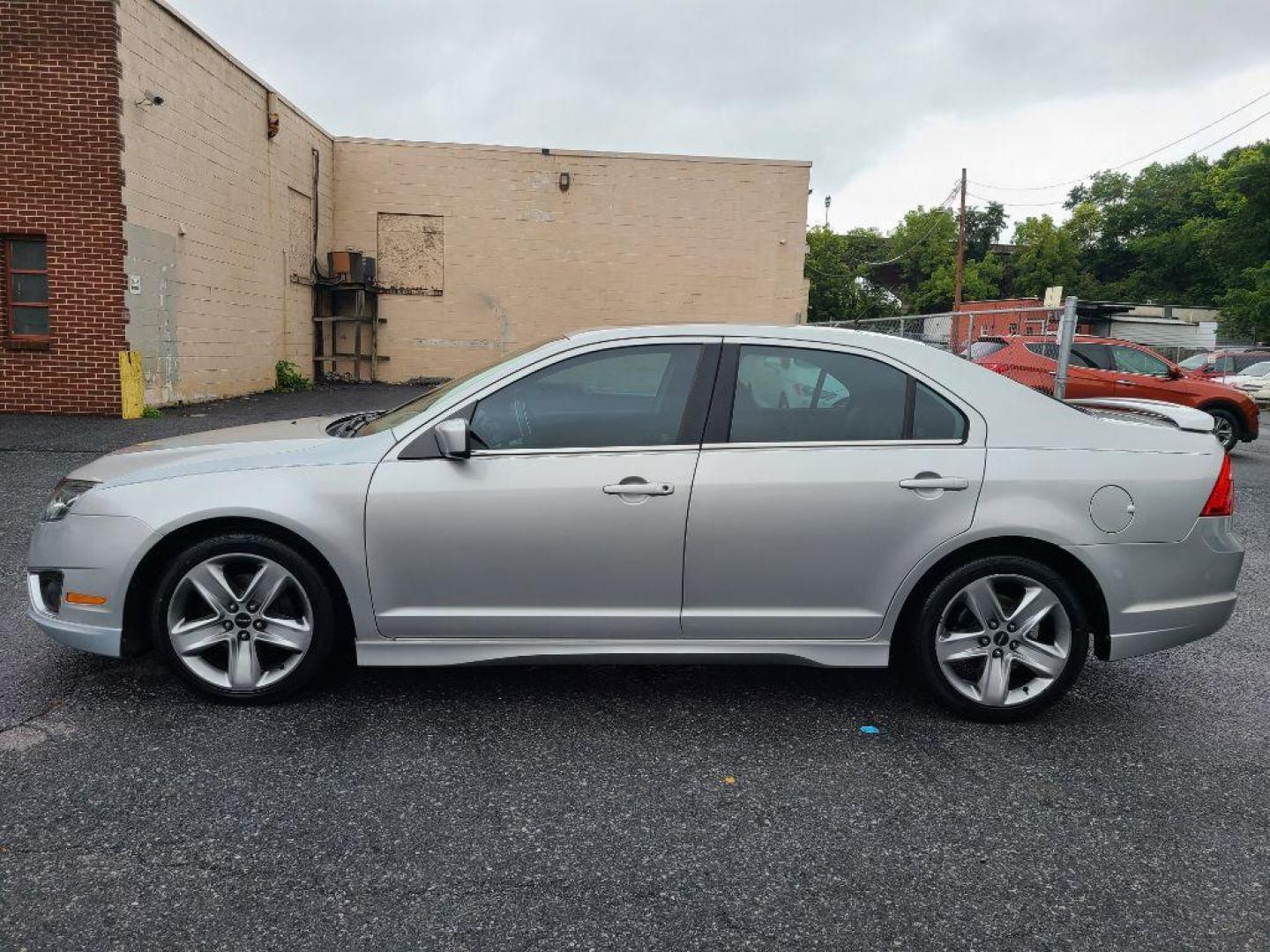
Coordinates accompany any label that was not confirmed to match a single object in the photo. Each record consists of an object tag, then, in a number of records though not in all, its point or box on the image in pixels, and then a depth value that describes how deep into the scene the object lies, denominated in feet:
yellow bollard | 42.55
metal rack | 72.08
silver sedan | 11.73
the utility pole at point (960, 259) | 151.12
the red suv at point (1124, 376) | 43.34
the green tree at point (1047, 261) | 244.42
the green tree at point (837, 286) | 228.22
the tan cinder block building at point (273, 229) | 40.98
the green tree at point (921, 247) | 287.87
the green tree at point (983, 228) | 303.07
